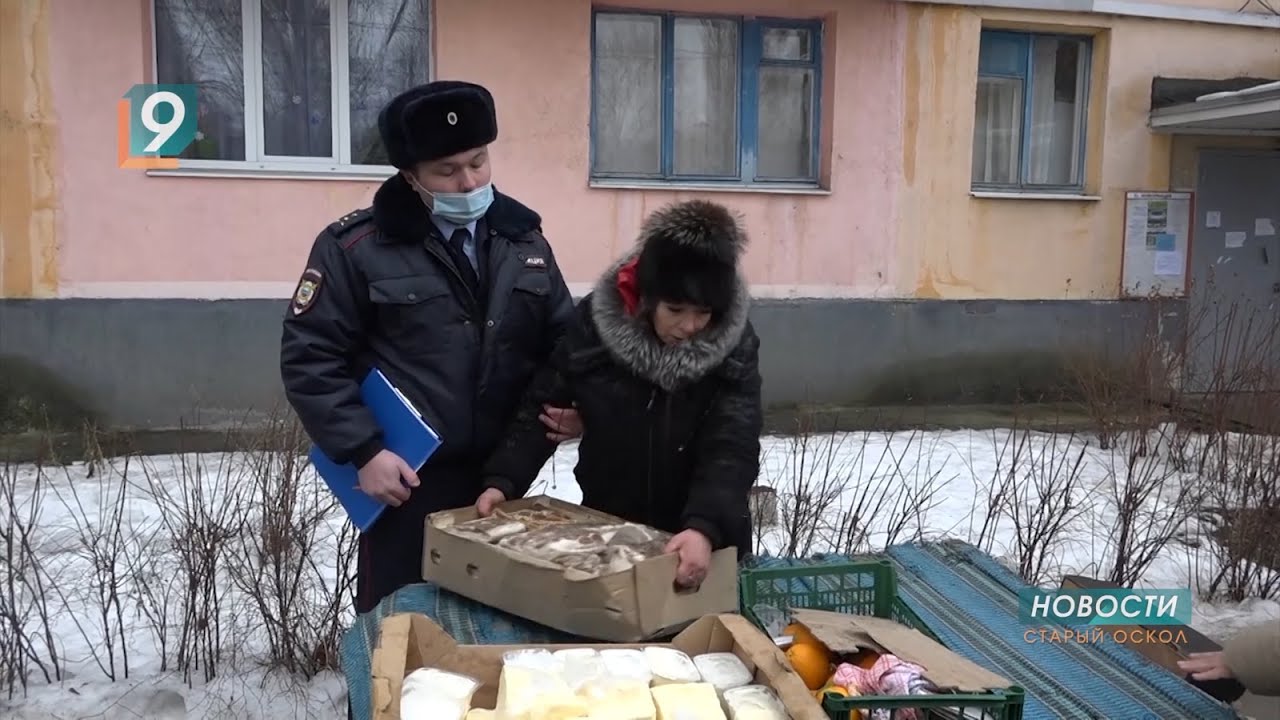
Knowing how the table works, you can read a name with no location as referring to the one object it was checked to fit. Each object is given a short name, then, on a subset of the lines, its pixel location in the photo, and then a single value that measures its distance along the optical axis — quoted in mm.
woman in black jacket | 2047
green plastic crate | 1988
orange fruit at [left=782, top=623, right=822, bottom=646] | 1748
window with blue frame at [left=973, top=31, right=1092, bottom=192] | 8953
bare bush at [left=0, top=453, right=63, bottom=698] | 3104
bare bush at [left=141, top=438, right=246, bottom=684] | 3260
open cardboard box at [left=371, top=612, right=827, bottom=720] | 1432
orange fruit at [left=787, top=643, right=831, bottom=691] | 1681
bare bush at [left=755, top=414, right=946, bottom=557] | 3781
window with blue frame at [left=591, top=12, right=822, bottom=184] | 8117
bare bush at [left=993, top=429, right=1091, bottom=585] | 3811
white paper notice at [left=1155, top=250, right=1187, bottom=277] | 9102
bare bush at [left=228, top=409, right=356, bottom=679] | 3301
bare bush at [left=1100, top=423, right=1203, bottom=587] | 3926
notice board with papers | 9023
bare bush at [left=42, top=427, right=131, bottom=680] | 3250
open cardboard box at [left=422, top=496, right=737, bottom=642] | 1769
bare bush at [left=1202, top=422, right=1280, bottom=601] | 4016
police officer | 2137
